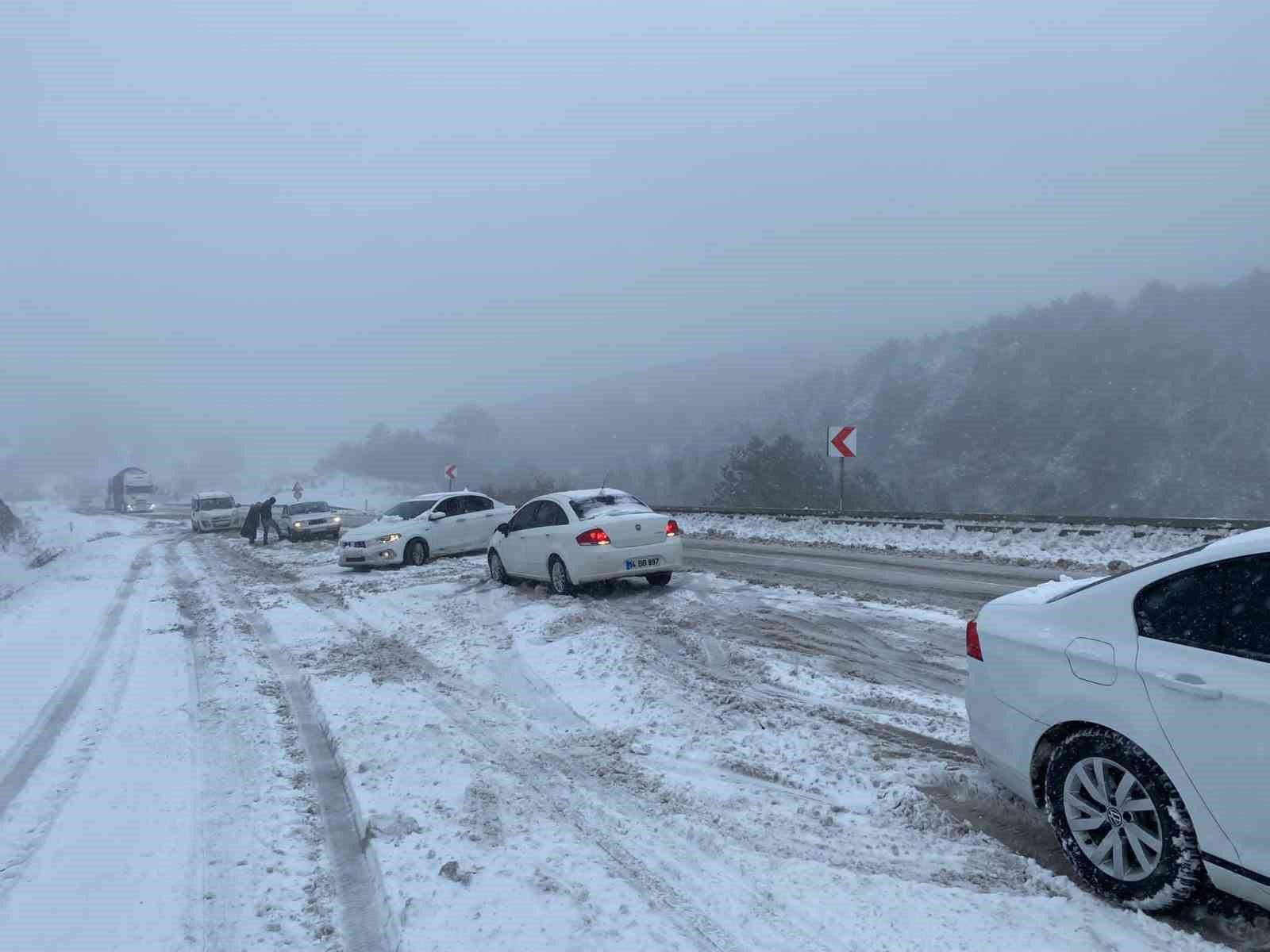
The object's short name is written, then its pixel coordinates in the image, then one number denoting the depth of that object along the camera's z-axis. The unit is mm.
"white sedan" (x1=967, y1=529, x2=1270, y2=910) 3172
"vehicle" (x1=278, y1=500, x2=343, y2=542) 28750
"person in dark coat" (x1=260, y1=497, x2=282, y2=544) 28938
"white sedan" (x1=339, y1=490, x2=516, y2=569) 17547
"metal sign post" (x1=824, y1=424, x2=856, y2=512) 22578
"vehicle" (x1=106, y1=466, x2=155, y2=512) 73250
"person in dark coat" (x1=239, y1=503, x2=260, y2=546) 29594
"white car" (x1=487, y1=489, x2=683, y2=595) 11328
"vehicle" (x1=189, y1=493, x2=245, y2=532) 38750
